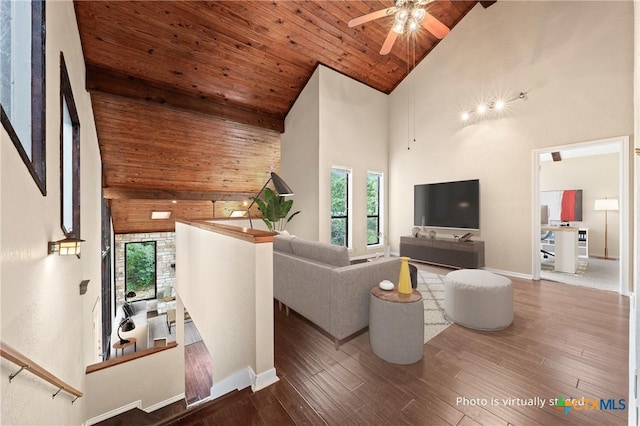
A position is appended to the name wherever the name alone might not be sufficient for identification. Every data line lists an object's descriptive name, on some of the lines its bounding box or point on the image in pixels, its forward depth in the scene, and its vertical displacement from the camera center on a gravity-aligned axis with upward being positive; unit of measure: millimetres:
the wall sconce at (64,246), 1678 -235
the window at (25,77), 1146 +728
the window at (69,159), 2134 +567
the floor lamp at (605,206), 5824 +121
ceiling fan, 2629 +2185
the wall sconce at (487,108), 4457 +2037
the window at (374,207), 6453 +135
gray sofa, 2297 -731
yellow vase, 2176 -611
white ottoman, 2531 -950
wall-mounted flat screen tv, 4984 +154
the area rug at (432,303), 2631 -1225
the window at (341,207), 5746 +122
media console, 4695 -829
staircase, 1540 -1308
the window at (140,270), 7688 -1827
